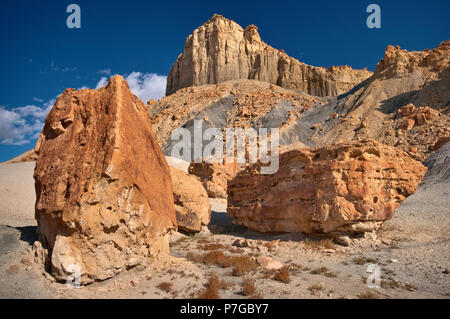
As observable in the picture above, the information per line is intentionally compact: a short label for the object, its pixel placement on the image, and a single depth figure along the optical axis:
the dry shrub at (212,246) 8.48
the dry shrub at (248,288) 4.67
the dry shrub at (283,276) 5.23
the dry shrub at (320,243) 7.77
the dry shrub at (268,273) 5.52
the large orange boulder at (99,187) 4.83
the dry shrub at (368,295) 4.40
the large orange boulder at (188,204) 10.69
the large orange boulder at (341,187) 7.85
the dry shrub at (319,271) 5.83
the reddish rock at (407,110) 27.86
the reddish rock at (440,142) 21.18
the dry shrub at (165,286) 4.85
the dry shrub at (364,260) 6.39
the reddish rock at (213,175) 17.77
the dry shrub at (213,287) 4.52
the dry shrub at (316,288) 4.78
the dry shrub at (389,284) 4.93
